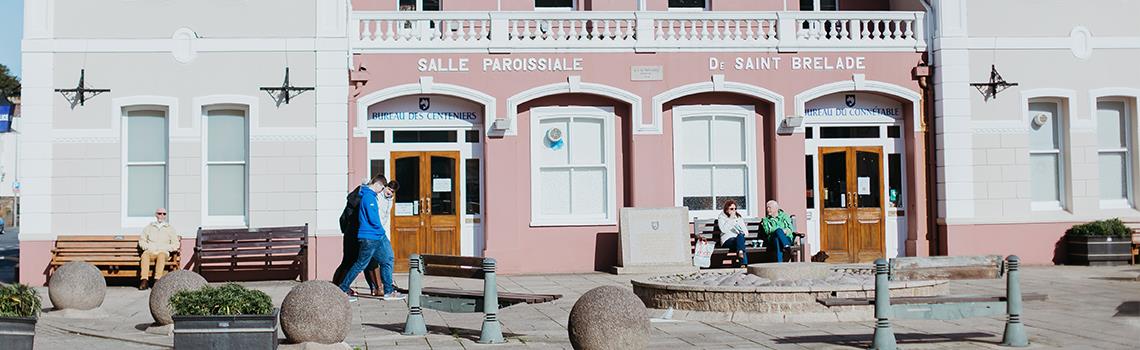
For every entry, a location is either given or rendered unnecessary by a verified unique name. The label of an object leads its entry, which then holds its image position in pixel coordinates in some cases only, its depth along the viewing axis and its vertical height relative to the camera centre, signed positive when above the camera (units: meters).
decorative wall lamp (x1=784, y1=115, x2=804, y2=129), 20.94 +1.41
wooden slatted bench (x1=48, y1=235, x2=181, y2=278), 18.30 -0.74
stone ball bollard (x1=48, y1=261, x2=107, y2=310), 13.73 -0.96
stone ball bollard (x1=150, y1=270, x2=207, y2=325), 11.74 -0.83
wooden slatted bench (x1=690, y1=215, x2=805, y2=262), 19.46 -0.63
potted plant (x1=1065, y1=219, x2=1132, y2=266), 20.70 -0.83
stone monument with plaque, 19.81 -0.67
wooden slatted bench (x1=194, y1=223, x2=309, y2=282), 18.89 -0.78
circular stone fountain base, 12.64 -0.99
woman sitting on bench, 19.31 -0.43
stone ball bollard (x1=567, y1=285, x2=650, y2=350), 9.31 -0.96
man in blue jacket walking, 15.37 -0.52
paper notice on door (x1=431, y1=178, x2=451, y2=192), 21.06 +0.33
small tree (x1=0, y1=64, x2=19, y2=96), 73.06 +8.26
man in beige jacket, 18.06 -0.59
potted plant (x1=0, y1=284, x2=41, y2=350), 8.98 -0.85
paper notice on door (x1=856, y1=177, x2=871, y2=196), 21.84 +0.25
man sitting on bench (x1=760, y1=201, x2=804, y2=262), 19.08 -0.46
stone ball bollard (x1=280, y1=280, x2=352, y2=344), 10.18 -0.96
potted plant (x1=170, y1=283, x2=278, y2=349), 9.44 -0.97
